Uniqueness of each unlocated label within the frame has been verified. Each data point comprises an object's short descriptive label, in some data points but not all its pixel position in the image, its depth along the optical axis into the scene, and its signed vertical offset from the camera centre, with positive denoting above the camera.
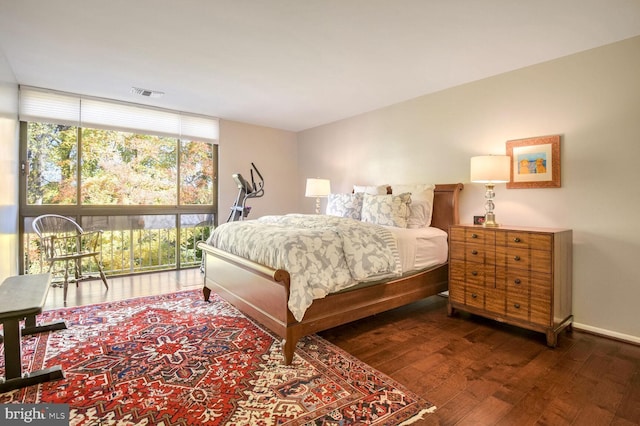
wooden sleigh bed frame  2.17 -0.69
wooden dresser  2.45 -0.53
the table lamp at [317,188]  4.73 +0.36
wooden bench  1.77 -0.72
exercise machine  4.35 +0.17
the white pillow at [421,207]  3.59 +0.06
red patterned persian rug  1.61 -1.03
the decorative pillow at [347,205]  3.92 +0.09
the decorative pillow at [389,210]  3.47 +0.02
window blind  3.86 +1.31
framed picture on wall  2.88 +0.49
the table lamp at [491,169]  2.88 +0.40
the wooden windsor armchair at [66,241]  3.58 -0.40
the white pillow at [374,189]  4.12 +0.31
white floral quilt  2.18 -0.31
